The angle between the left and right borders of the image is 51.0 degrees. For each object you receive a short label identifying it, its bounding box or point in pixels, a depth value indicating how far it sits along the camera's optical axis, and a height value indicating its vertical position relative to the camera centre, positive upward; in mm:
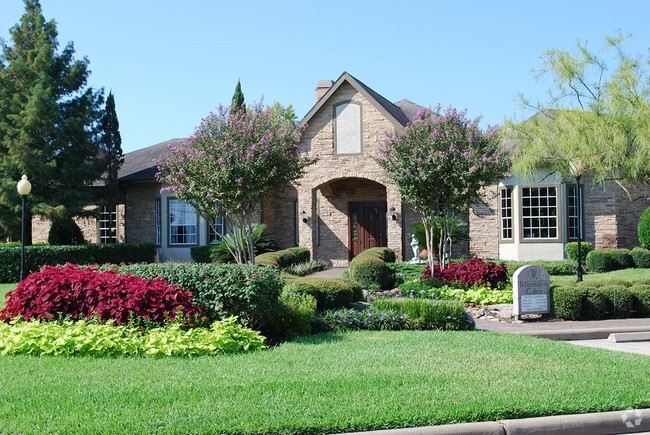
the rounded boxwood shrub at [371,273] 17016 -797
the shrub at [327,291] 11586 -843
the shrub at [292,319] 9609 -1095
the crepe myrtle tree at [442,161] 17109 +2023
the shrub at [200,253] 25172 -347
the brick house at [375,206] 23188 +1222
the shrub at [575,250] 21572 -352
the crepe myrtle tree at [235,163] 17516 +2121
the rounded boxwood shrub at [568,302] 12492 -1154
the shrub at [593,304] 12648 -1214
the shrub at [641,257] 20969 -578
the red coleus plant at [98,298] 9039 -732
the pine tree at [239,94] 31047 +6822
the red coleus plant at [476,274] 15992 -796
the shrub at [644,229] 21594 +292
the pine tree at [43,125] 23156 +4194
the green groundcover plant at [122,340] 8047 -1155
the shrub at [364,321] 10297 -1205
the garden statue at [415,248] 22625 -232
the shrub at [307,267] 20338 -792
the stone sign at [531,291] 12406 -950
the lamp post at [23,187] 16688 +1437
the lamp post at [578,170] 16406 +1704
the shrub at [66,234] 25016 +425
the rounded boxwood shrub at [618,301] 12797 -1171
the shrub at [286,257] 20000 -456
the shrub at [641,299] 13000 -1159
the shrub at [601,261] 21219 -696
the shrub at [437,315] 10609 -1158
